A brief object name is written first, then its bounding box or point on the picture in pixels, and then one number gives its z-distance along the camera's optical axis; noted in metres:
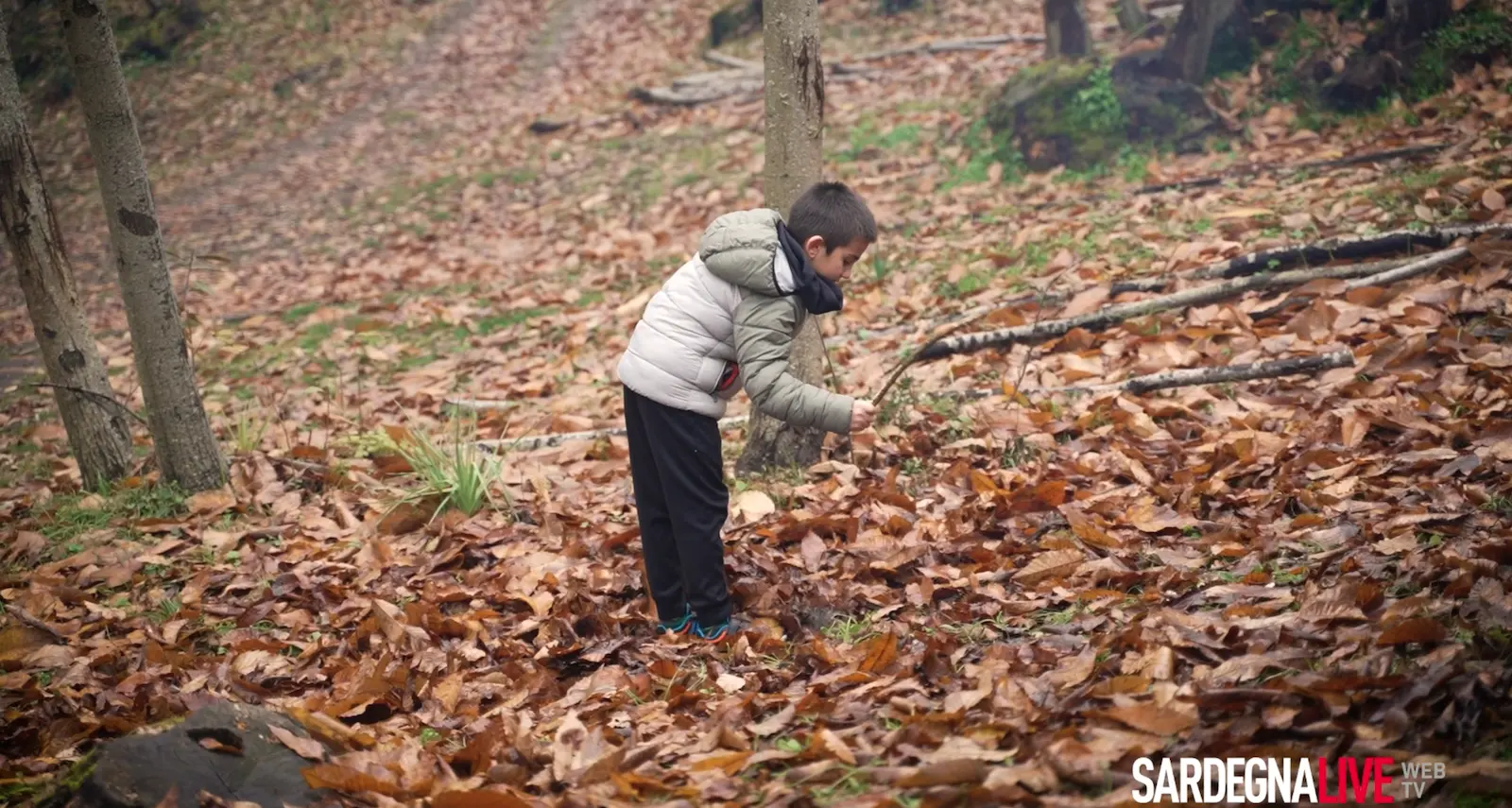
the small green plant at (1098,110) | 8.57
